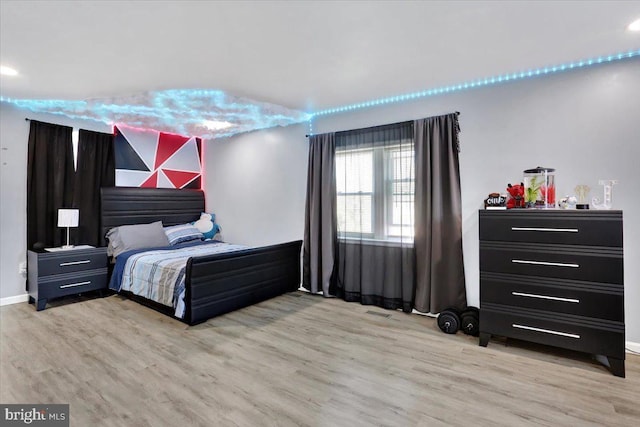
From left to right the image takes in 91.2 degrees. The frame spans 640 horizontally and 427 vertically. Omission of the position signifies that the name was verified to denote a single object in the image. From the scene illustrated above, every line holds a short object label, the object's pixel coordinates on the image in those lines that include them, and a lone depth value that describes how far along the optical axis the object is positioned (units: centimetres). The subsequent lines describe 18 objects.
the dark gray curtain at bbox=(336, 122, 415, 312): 359
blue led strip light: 258
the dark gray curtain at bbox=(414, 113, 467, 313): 323
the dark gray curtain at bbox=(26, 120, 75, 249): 383
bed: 319
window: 359
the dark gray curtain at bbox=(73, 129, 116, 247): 421
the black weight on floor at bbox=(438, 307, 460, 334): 296
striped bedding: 324
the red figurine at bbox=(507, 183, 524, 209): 271
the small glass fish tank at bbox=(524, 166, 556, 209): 266
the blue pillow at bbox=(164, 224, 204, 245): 481
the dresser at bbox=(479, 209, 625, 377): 225
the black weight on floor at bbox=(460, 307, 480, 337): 290
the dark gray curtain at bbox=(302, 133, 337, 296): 408
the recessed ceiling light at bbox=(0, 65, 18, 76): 270
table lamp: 376
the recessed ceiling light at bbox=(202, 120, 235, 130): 443
